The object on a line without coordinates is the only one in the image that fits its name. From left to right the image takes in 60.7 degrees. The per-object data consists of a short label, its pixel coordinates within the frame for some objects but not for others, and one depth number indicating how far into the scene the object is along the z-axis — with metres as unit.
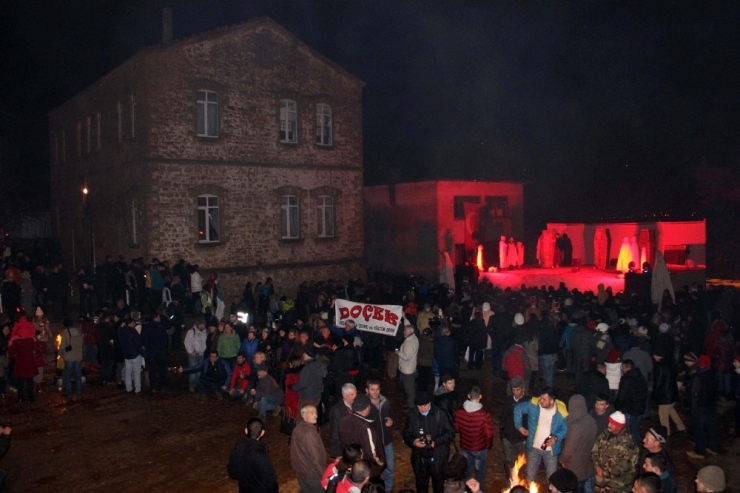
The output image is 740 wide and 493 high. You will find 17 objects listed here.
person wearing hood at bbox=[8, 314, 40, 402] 12.28
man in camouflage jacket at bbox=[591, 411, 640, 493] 6.60
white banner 13.41
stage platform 22.89
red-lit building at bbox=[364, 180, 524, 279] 28.81
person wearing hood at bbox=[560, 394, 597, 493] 7.11
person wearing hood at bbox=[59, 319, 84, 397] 12.57
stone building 22.34
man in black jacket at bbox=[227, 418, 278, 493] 6.38
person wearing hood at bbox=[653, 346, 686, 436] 9.91
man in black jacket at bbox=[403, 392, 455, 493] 7.28
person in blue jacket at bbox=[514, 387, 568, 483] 7.47
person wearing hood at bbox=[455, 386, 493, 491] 7.53
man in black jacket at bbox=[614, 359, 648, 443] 8.78
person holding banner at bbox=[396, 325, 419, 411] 11.19
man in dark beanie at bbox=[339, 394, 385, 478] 7.09
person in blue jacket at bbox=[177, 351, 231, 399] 12.66
